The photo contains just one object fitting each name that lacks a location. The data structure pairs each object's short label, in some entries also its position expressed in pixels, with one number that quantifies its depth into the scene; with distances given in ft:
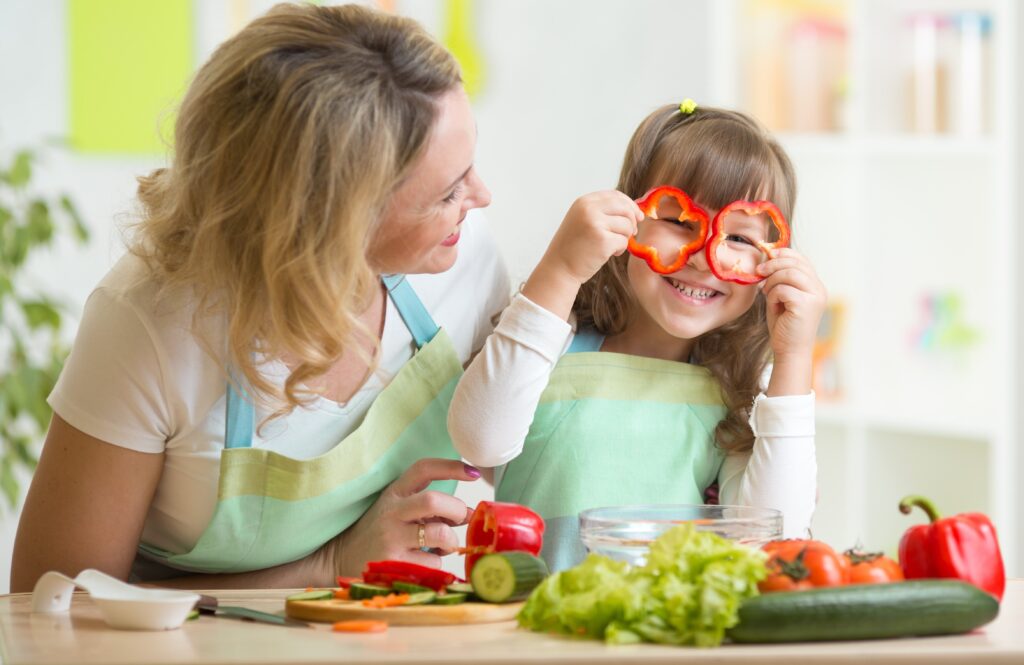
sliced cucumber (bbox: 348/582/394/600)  6.43
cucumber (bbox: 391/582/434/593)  6.45
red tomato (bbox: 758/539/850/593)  6.11
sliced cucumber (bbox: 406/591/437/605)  6.32
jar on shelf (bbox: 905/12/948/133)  14.04
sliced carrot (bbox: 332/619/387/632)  6.14
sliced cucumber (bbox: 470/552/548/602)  6.36
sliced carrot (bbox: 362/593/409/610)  6.30
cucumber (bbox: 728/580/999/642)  5.91
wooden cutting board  6.25
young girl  7.26
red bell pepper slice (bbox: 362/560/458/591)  6.53
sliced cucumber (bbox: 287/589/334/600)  6.45
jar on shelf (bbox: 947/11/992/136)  13.56
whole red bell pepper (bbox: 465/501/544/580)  6.63
